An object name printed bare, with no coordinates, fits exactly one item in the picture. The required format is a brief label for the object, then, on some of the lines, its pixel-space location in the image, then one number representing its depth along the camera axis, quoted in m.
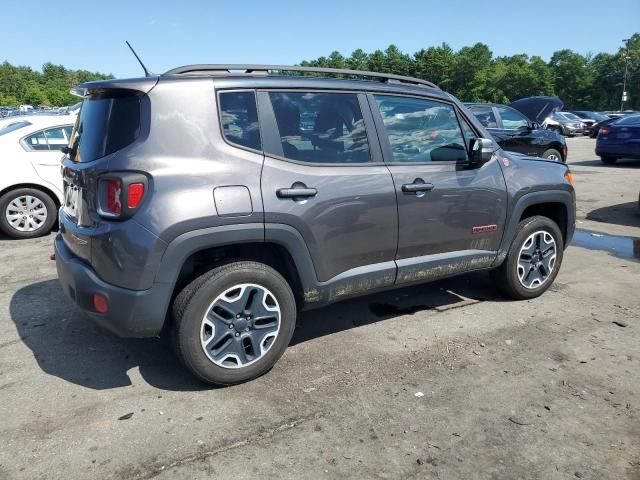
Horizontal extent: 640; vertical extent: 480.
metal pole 71.37
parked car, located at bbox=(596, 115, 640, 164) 14.70
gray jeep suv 2.96
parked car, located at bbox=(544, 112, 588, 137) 32.69
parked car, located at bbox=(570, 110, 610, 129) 34.00
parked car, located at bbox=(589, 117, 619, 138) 30.27
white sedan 7.02
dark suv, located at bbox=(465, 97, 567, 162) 11.82
